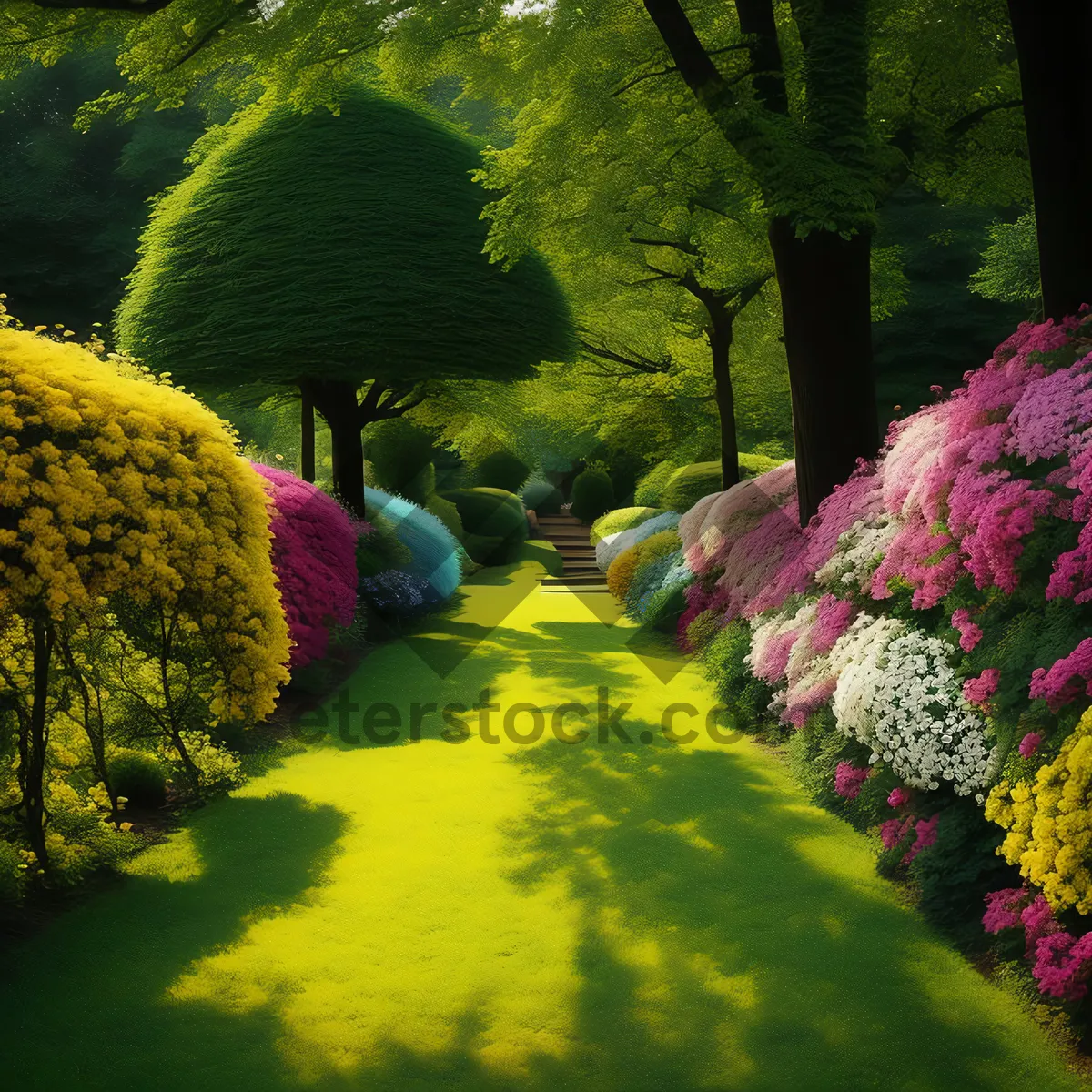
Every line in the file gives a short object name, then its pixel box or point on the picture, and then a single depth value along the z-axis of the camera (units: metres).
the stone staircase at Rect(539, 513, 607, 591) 17.67
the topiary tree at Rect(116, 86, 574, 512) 11.20
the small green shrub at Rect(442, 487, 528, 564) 20.88
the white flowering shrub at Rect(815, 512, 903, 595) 6.08
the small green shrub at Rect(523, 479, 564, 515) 30.37
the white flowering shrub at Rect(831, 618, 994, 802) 4.36
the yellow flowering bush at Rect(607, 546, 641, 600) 14.62
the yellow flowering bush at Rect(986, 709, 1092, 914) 3.28
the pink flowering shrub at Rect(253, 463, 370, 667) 8.42
